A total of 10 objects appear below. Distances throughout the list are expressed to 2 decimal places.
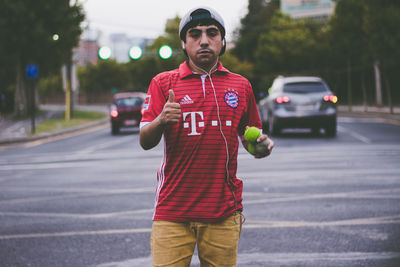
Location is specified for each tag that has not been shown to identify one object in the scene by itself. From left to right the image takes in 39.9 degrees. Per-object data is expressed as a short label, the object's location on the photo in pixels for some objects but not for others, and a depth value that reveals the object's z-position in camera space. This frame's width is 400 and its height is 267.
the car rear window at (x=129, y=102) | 22.98
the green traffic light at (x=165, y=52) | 23.56
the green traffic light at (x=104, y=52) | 23.95
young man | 2.69
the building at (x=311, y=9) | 91.06
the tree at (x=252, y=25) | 78.31
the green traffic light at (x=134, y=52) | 24.78
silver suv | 16.33
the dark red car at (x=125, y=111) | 22.42
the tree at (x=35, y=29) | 32.66
